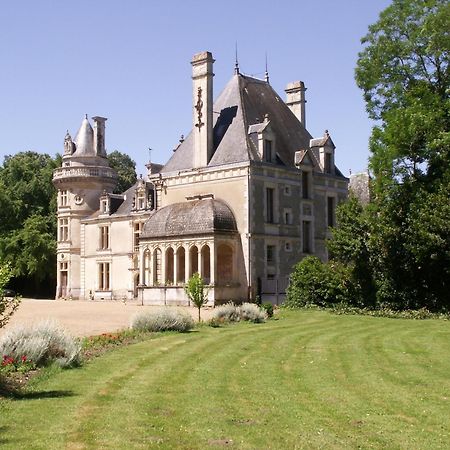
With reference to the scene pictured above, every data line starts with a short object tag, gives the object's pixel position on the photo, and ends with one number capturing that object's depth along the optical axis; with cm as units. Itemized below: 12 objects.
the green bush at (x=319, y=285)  3206
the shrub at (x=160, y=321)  2097
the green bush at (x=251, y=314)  2531
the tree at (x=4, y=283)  1103
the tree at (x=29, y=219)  5512
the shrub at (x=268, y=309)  2761
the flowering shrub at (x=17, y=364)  1269
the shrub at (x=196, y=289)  2427
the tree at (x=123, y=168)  7106
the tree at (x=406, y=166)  2795
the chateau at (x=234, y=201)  3772
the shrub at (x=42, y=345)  1350
